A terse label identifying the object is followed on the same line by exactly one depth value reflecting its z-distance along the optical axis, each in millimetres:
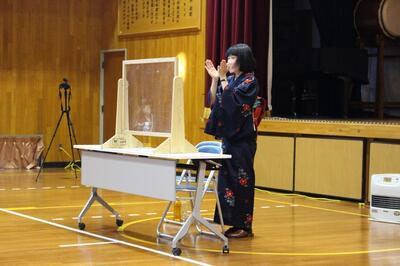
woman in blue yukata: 7306
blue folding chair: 6966
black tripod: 13490
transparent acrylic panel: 7287
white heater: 8841
